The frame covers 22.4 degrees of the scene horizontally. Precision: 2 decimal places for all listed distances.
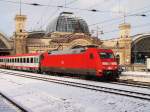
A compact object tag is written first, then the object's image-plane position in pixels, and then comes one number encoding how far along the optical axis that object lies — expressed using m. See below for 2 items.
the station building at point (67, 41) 120.25
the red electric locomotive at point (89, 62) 31.91
